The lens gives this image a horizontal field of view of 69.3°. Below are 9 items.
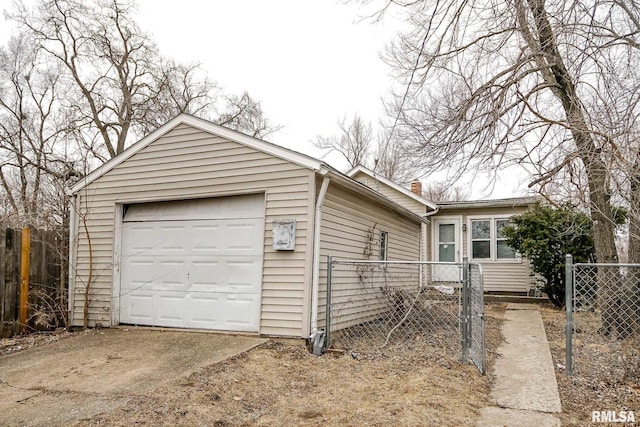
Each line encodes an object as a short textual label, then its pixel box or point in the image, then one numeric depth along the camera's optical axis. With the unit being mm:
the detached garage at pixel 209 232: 6570
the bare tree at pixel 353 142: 26781
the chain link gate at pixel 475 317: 5020
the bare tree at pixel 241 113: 21484
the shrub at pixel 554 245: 10688
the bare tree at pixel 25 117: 15961
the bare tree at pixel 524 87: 5434
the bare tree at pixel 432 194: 26178
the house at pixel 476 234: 13367
